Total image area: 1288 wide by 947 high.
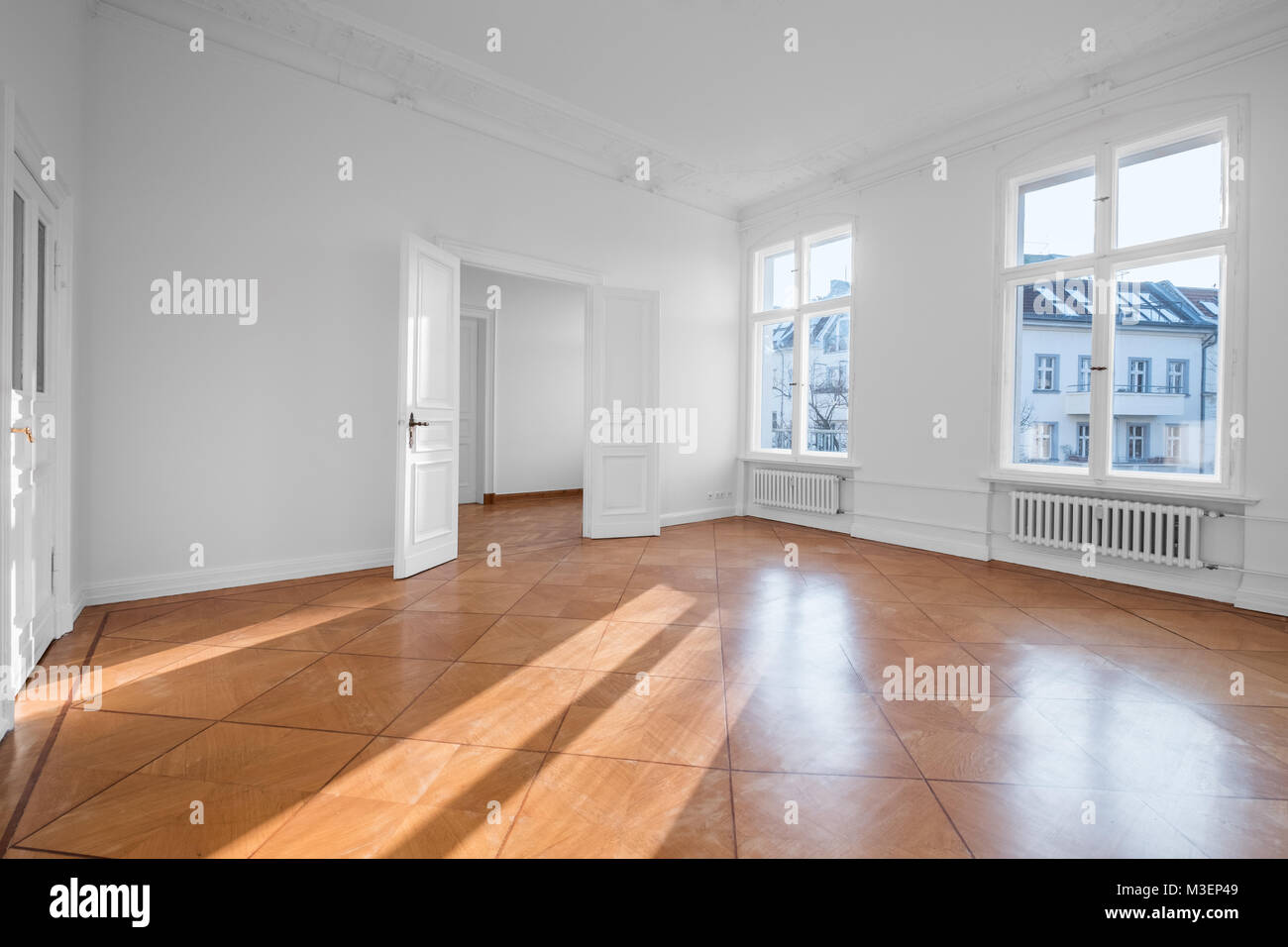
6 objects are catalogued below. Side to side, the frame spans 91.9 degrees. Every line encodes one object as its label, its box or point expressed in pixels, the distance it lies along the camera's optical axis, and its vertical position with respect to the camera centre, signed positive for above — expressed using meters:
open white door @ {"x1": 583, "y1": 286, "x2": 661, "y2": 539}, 5.87 +0.60
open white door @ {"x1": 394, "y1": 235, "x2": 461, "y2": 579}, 4.21 +0.39
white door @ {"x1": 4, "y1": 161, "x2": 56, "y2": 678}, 2.47 +0.13
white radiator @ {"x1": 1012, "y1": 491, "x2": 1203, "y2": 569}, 4.05 -0.40
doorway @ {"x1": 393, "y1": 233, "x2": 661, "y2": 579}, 4.29 +0.53
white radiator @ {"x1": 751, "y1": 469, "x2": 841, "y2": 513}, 6.32 -0.26
